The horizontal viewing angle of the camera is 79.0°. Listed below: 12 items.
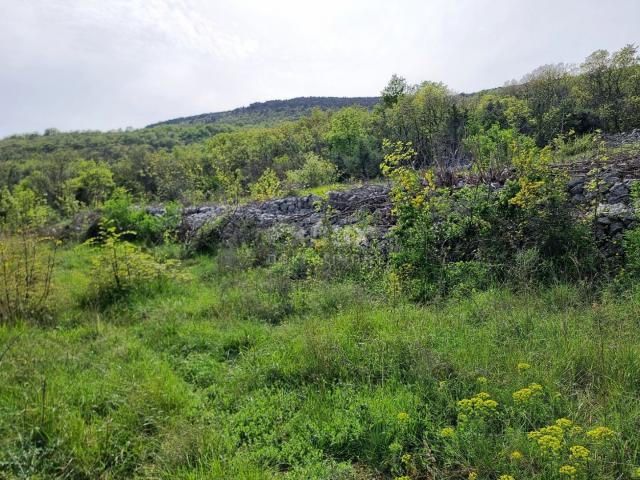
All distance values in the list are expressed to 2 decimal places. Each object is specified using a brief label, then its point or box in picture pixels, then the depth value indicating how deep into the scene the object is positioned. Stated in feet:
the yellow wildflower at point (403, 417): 7.78
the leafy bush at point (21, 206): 45.09
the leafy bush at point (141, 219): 34.37
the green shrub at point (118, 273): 19.39
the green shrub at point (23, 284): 16.78
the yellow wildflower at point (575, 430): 6.38
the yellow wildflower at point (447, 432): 6.90
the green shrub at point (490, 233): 15.87
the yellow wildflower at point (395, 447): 7.55
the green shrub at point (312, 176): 54.44
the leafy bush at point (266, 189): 39.81
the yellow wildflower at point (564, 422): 6.49
